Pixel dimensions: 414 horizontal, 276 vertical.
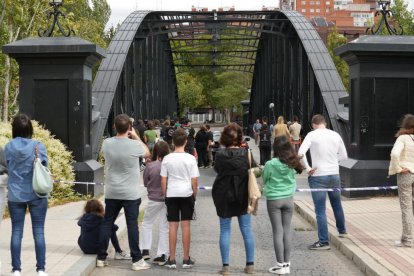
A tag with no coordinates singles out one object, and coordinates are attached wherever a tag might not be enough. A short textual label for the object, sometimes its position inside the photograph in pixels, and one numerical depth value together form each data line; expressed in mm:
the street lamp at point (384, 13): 13664
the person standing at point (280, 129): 18016
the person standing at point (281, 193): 7160
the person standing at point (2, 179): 6371
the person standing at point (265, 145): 21844
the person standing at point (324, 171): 8352
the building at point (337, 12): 110562
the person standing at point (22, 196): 6375
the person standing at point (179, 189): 7320
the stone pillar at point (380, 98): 12977
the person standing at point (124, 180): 7102
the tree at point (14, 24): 24656
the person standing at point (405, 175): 7898
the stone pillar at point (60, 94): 13156
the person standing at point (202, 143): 22453
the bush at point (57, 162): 12008
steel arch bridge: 18312
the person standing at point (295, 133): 21083
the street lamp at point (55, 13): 14045
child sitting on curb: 7602
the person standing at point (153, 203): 7797
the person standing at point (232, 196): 7059
